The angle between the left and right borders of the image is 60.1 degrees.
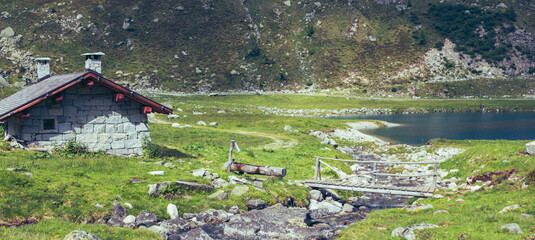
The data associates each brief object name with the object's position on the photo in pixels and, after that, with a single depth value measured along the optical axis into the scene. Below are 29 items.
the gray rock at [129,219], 20.61
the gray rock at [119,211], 20.95
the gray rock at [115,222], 20.23
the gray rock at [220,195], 25.01
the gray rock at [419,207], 23.59
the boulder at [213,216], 22.47
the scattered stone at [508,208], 20.15
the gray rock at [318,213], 25.95
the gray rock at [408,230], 18.34
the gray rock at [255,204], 24.92
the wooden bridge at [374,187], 27.14
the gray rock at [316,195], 28.69
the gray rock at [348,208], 27.34
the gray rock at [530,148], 28.96
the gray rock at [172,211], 22.09
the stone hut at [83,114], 28.78
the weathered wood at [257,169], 30.05
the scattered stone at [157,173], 26.94
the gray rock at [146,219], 20.83
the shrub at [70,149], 28.96
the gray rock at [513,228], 16.83
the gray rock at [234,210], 23.97
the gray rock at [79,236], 15.74
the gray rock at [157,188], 23.78
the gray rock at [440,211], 21.81
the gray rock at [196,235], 19.75
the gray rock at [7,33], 145.75
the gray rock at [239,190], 25.92
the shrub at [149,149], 31.89
